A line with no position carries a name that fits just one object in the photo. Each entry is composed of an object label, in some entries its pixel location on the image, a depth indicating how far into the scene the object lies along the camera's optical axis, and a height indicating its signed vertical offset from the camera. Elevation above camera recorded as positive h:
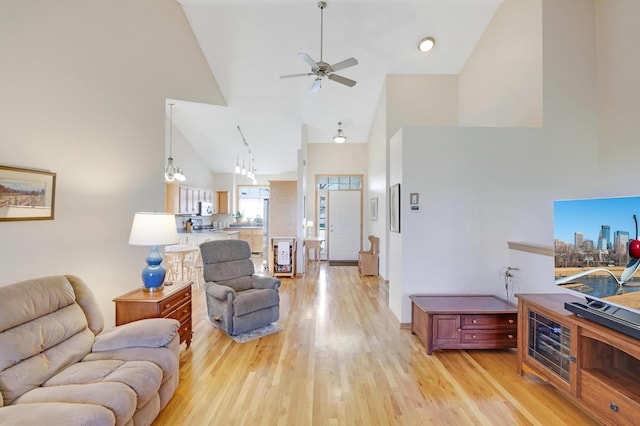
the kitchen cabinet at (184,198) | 6.54 +0.42
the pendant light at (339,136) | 6.55 +1.79
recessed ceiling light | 4.75 +2.83
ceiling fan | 3.47 +1.82
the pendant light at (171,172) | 5.56 +0.84
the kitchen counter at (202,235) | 6.92 -0.47
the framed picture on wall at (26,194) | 2.06 +0.16
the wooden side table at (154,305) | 2.56 -0.82
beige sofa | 1.49 -0.95
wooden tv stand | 1.77 -1.03
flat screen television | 1.86 -0.29
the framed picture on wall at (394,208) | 3.87 +0.11
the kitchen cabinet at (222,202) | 9.32 +0.43
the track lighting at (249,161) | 6.88 +1.62
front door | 8.16 -0.36
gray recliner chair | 3.30 -0.91
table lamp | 2.63 -0.20
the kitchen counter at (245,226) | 9.45 -0.34
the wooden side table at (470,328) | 3.01 -1.15
